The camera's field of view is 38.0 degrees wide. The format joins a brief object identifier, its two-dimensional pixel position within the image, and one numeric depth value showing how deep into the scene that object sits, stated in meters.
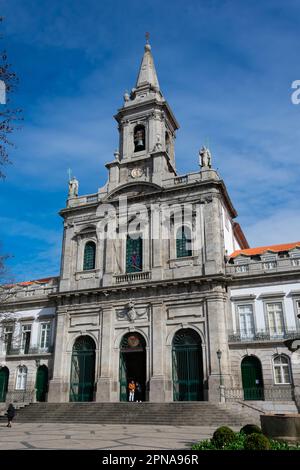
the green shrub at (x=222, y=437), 11.33
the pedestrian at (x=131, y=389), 27.79
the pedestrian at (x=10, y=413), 22.06
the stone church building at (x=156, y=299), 26.92
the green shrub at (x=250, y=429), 12.44
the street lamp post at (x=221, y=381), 25.29
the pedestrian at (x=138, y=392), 28.79
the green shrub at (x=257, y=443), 9.94
